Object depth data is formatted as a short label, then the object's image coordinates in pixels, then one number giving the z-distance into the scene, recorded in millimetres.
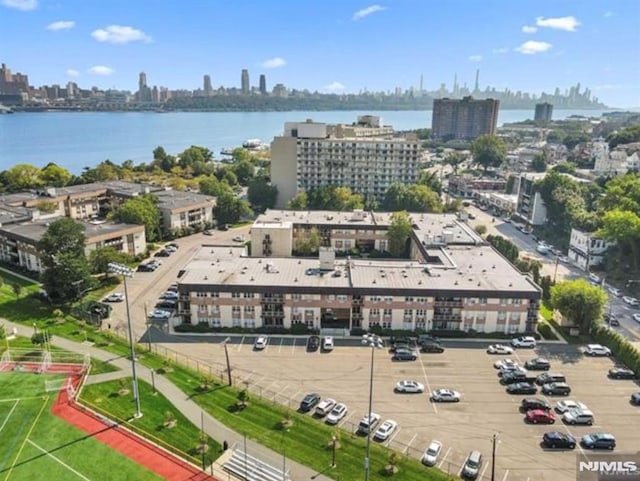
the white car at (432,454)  31375
